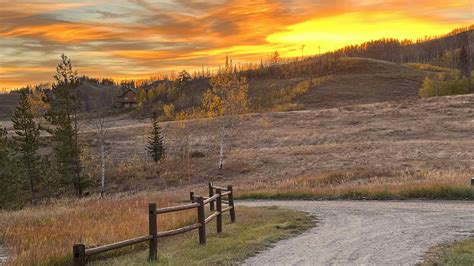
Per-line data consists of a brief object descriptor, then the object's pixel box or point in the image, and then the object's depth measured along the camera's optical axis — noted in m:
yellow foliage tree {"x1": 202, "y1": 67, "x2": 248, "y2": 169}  52.88
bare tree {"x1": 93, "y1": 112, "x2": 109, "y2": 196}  49.69
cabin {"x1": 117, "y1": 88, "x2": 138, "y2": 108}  183.62
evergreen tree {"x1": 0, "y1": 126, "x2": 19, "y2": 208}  38.16
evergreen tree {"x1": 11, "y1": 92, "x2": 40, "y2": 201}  47.12
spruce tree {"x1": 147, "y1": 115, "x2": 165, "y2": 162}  59.81
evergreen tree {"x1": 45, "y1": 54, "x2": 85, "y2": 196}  45.50
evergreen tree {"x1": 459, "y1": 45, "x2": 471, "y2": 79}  138.52
